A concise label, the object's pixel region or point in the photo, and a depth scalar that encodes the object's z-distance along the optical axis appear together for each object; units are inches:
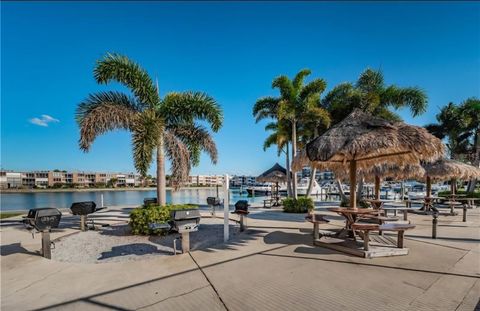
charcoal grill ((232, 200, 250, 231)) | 319.0
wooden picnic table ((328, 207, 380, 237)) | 248.5
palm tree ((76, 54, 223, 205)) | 309.0
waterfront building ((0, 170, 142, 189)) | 3599.9
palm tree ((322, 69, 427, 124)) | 579.2
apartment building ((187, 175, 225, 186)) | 4485.7
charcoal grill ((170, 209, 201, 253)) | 217.8
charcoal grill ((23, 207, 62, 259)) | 222.8
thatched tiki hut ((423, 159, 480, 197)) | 512.7
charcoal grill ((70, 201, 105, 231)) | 342.3
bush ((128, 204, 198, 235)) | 301.0
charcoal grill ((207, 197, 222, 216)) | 494.1
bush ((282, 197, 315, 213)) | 520.1
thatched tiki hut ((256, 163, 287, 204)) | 687.7
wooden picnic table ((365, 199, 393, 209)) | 403.4
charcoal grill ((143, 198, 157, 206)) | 448.6
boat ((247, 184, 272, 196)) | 1798.0
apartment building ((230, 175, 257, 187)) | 4410.9
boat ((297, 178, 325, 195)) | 1354.3
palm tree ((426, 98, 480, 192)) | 824.3
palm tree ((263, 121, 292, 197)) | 639.8
